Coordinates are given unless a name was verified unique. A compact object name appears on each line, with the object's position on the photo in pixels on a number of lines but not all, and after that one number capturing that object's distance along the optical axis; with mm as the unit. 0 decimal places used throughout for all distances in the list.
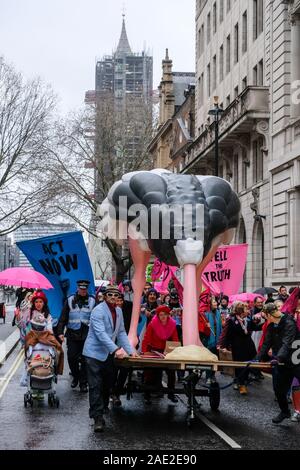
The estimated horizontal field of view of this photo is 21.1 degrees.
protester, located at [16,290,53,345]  12762
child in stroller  12102
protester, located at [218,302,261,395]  14312
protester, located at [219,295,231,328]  17906
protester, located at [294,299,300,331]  12468
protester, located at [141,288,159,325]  15484
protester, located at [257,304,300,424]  10922
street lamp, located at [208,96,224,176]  27766
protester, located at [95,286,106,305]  16859
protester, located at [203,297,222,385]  15383
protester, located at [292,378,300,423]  11336
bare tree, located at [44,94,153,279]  52656
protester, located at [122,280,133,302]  18047
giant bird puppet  11781
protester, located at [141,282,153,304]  18238
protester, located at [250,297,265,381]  16547
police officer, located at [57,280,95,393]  13984
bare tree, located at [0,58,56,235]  40312
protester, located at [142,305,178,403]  12164
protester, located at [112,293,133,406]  12405
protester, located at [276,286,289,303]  19056
